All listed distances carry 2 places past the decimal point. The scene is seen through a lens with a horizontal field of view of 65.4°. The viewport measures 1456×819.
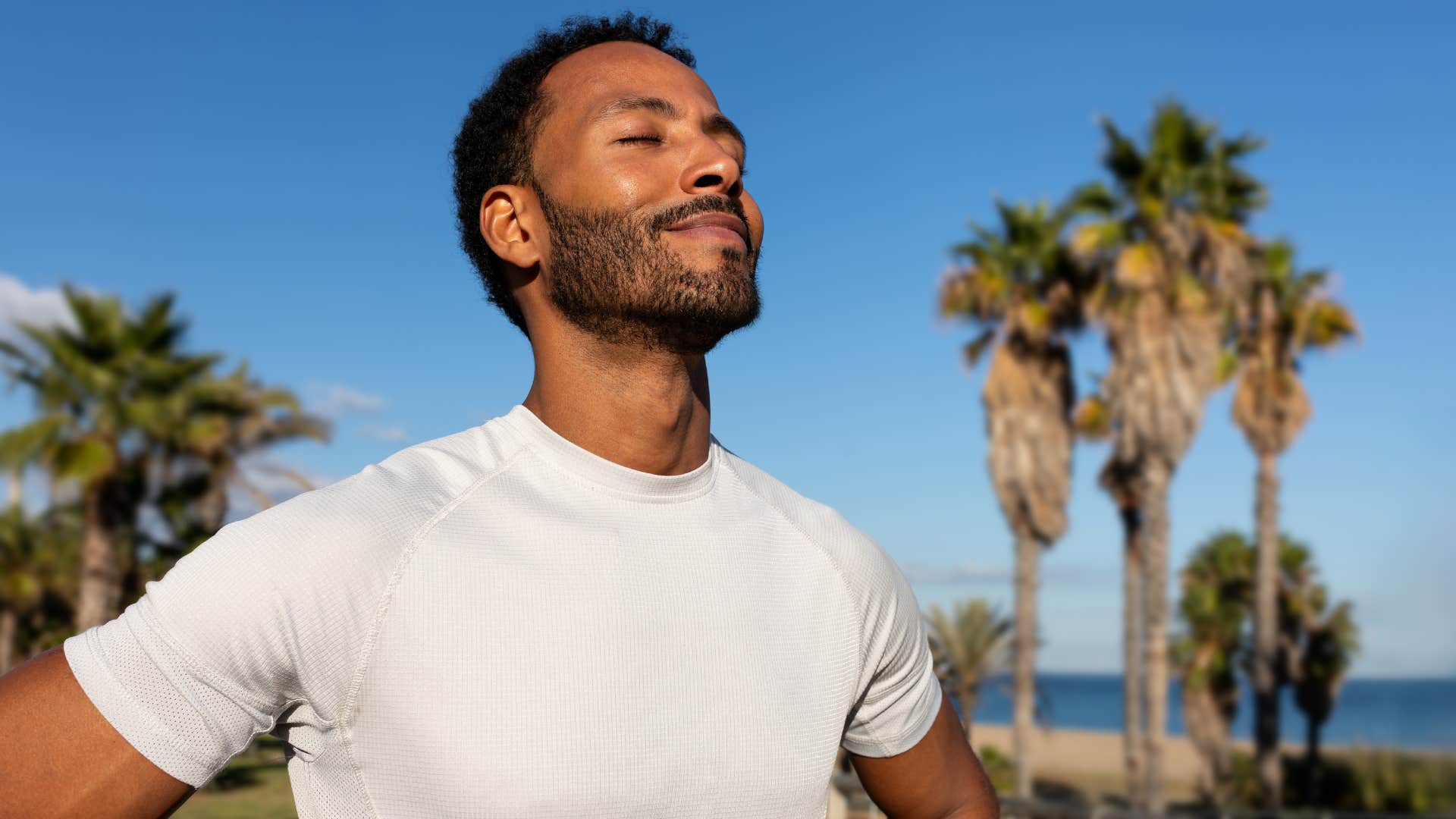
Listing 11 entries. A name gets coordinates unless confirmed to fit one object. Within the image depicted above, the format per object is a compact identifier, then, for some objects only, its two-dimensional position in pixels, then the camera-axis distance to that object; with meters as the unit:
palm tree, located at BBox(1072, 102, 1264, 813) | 20.20
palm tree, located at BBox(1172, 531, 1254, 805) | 28.78
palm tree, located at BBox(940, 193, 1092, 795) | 22.39
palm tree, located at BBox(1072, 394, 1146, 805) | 21.70
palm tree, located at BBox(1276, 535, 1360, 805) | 26.72
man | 1.32
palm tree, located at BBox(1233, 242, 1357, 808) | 22.11
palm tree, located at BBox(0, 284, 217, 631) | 17.83
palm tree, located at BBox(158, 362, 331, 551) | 18.53
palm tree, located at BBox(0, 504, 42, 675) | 28.19
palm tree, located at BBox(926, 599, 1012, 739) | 18.23
